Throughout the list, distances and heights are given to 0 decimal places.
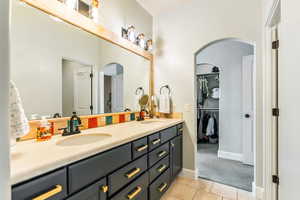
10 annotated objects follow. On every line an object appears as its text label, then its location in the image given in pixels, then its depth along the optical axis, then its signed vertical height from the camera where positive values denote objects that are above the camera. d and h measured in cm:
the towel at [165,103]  250 -6
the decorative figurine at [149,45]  261 +98
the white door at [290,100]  88 +0
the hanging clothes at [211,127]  404 -75
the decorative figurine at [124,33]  219 +100
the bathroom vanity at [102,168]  67 -41
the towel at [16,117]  80 -9
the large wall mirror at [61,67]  117 +33
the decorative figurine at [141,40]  246 +100
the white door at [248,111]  284 -22
